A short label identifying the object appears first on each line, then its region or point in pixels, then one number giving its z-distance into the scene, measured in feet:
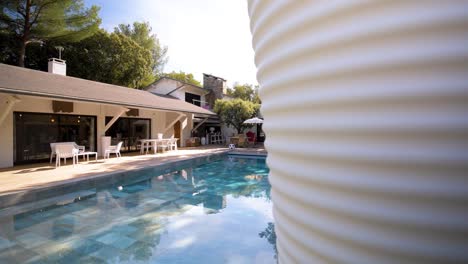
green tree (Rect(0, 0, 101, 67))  58.75
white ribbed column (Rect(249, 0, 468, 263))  1.75
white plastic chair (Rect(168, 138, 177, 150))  51.53
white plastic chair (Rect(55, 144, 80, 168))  30.96
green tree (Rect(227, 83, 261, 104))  111.24
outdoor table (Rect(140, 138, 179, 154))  46.66
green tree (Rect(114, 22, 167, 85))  97.76
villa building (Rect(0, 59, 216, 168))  30.58
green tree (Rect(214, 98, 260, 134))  63.16
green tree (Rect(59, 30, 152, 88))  70.18
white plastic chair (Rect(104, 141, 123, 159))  38.43
